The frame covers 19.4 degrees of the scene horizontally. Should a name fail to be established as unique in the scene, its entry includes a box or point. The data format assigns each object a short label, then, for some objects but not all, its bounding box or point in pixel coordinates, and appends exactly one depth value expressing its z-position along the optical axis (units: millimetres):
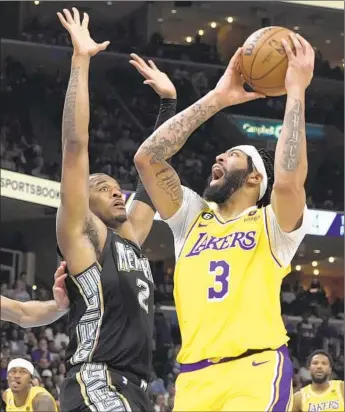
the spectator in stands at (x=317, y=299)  25547
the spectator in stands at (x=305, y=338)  23134
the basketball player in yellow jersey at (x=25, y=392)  10758
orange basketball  5355
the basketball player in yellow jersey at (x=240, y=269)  4973
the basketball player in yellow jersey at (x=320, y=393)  12030
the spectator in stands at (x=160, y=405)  18078
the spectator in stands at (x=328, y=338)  23672
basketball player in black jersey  5137
